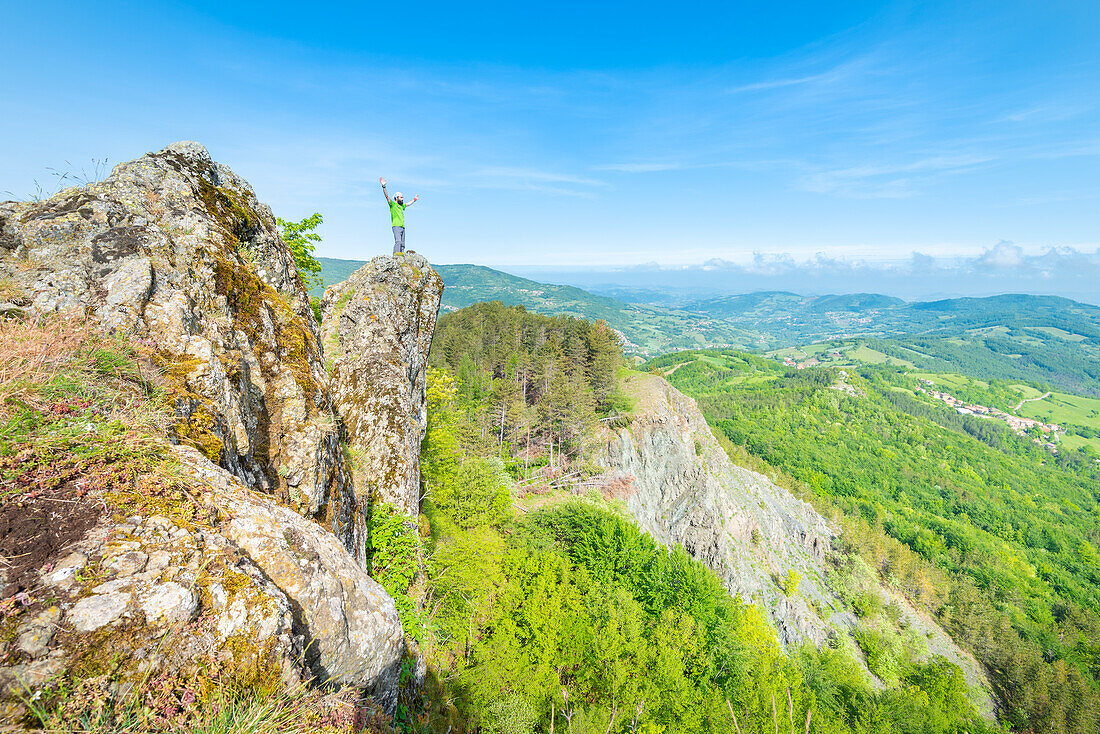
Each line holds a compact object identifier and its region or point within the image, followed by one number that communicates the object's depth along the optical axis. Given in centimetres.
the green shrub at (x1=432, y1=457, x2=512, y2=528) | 2034
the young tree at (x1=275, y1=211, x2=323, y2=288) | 1777
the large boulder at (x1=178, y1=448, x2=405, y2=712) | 473
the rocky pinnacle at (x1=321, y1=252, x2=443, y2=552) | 1211
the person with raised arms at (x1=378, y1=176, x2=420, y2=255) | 1537
